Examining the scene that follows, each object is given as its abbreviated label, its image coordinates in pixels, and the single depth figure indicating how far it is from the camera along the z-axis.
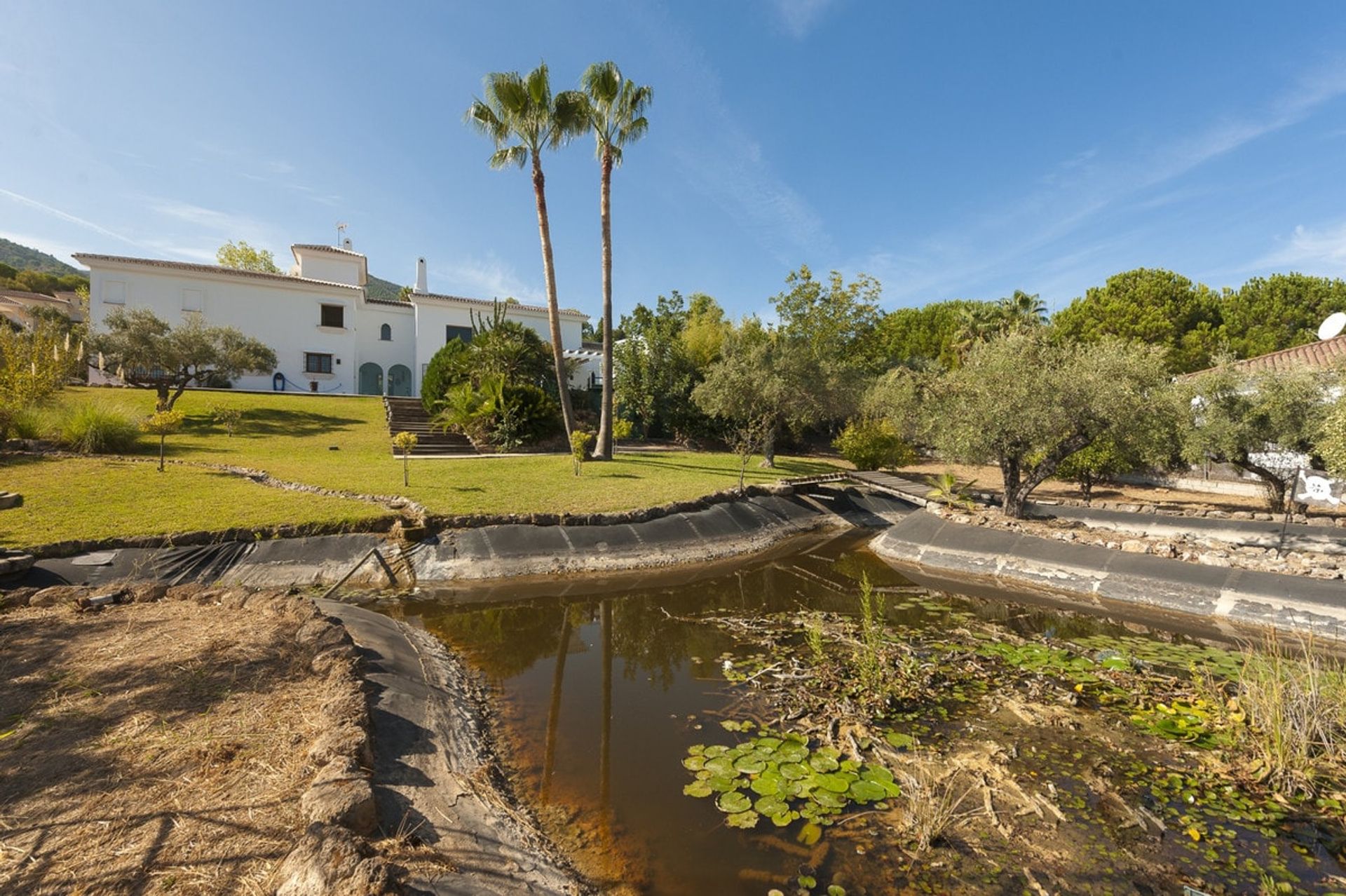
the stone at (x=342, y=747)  3.72
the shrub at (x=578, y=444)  16.88
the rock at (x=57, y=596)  6.34
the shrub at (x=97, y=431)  14.41
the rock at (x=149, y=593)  6.71
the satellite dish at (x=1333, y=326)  20.53
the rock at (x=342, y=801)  3.11
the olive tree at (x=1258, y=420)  14.19
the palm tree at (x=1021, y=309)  34.25
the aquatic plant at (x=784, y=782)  4.28
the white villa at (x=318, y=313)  27.56
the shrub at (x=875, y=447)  23.14
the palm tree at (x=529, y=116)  17.59
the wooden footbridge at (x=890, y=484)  17.97
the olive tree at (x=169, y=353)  20.09
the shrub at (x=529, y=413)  21.52
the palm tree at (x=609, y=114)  17.77
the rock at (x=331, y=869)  2.53
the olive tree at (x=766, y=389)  21.27
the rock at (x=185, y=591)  6.87
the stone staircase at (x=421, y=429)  20.80
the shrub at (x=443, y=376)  24.23
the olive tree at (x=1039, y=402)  12.78
